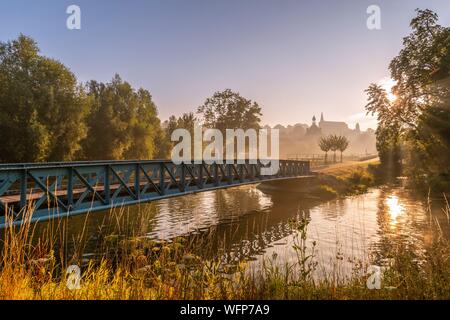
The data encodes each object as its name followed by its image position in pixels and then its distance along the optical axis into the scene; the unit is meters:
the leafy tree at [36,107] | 29.44
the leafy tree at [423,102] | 30.34
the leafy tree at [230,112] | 66.25
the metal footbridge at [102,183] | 10.25
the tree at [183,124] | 62.81
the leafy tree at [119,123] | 42.56
